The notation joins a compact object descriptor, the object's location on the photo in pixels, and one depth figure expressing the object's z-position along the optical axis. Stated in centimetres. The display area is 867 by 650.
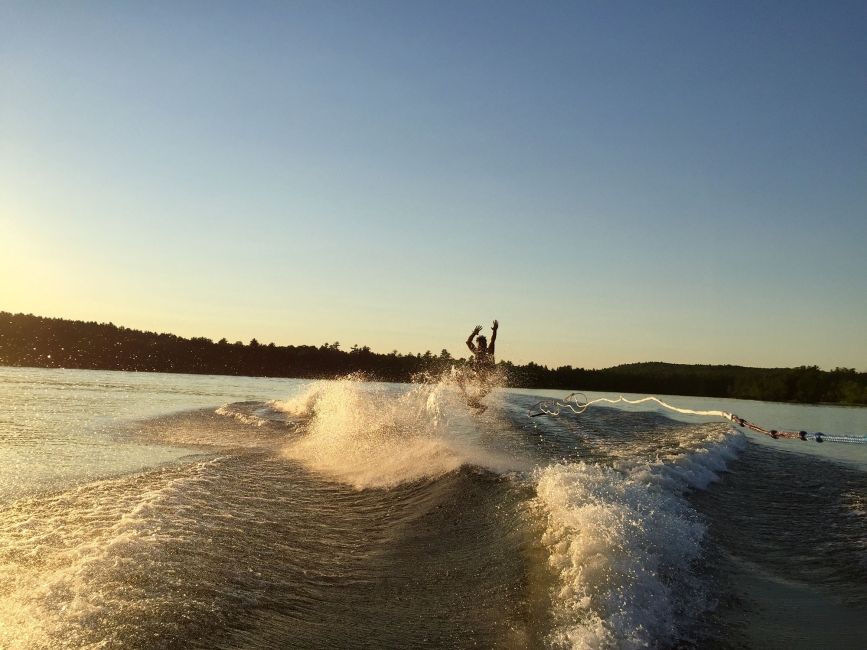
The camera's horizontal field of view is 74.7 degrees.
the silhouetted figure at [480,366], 1966
